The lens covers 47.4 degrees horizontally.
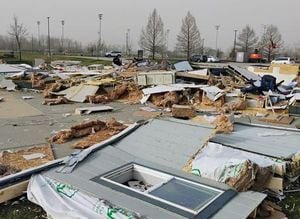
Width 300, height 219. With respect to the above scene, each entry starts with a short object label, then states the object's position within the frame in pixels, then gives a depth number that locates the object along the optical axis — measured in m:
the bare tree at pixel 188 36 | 45.59
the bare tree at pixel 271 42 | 52.71
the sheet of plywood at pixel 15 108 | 11.73
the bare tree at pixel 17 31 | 43.69
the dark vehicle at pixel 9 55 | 40.36
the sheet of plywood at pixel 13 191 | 4.86
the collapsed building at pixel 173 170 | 4.37
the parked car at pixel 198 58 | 43.11
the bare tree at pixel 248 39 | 56.31
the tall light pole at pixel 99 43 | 47.56
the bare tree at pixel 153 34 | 44.72
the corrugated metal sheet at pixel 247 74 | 18.27
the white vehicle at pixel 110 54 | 51.92
